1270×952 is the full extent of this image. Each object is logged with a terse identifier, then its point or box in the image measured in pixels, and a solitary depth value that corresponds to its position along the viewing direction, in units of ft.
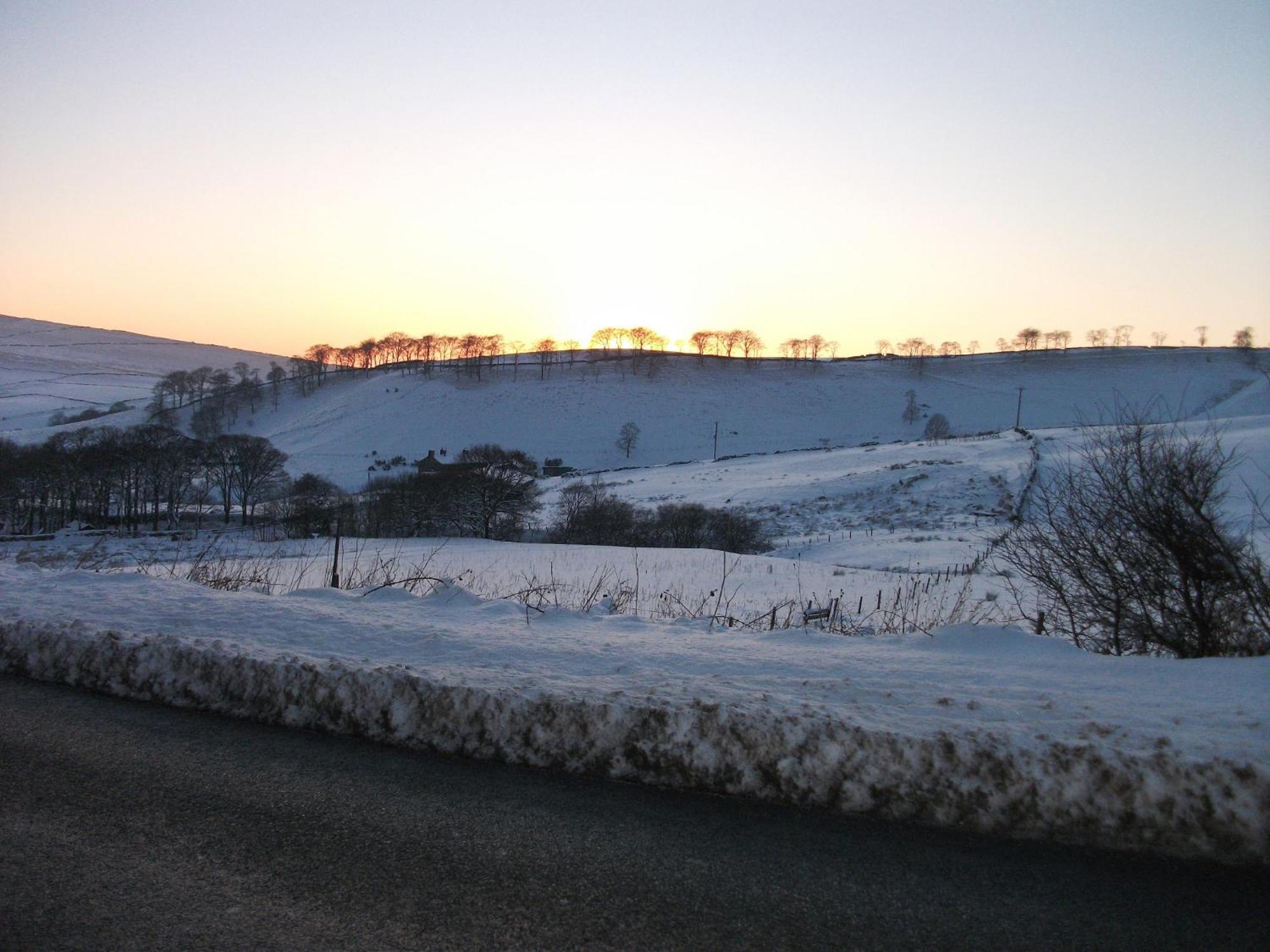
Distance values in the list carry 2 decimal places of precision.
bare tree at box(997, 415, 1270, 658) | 20.59
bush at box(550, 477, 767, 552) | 137.90
